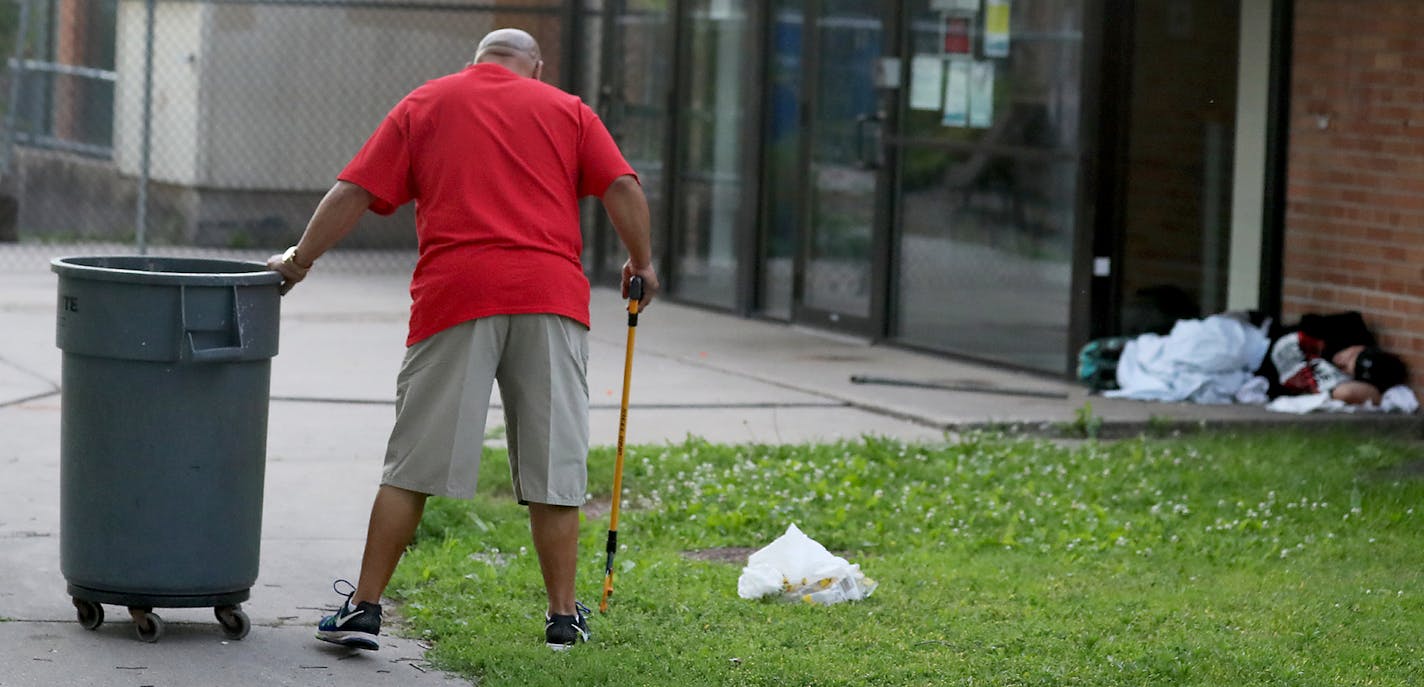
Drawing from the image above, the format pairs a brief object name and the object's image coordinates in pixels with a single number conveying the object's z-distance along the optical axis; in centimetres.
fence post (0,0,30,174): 1800
